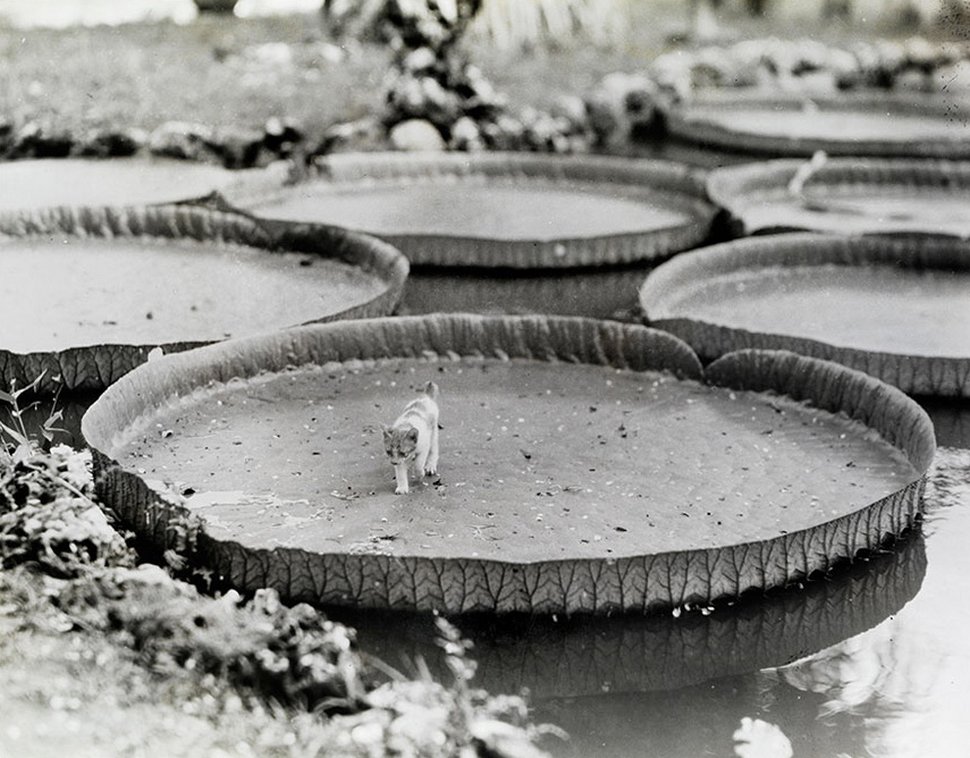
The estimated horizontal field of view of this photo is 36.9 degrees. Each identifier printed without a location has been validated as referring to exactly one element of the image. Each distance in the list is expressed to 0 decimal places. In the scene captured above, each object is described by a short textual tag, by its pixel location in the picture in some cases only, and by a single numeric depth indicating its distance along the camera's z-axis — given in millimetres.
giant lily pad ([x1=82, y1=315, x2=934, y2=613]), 2916
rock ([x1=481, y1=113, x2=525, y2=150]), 7883
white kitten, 3221
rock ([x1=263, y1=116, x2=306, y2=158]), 7359
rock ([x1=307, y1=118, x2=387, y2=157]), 7484
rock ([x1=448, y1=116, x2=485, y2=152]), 7750
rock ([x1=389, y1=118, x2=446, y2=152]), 7629
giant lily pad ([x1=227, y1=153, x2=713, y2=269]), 5605
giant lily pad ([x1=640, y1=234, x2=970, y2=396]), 4301
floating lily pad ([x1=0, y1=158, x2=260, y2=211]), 6363
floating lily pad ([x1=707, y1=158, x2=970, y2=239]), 6531
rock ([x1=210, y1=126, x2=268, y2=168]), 7266
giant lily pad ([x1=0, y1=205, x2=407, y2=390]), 4195
